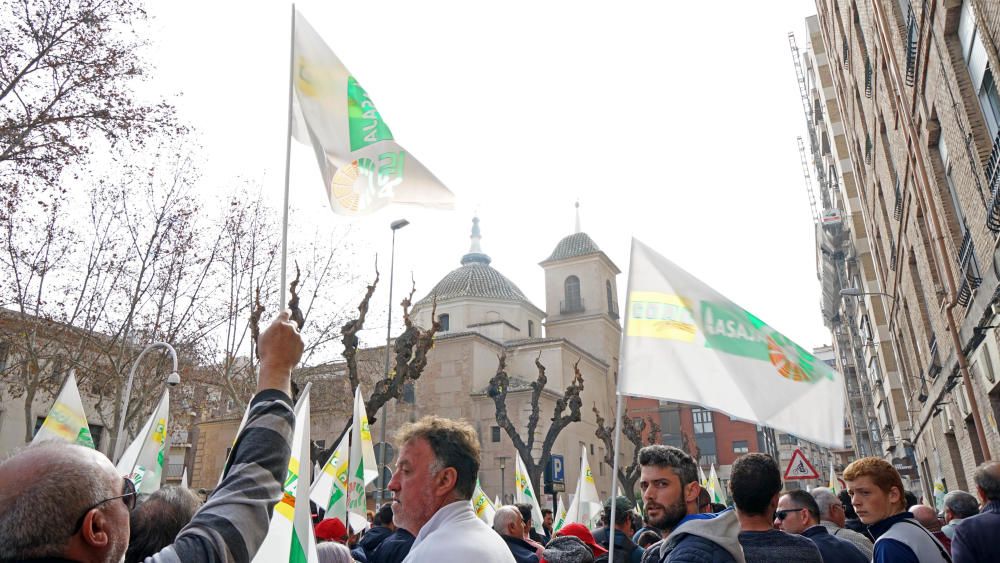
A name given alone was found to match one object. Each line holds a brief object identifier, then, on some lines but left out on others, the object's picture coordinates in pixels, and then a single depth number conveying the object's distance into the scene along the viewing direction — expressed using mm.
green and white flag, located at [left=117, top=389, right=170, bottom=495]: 8164
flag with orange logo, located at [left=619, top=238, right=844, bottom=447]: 4074
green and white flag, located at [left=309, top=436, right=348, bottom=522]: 8258
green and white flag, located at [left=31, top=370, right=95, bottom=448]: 7324
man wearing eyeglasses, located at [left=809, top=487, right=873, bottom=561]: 5191
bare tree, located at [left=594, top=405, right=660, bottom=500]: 27819
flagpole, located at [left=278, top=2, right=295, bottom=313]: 3527
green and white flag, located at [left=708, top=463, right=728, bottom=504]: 16175
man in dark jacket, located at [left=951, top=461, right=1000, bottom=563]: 4312
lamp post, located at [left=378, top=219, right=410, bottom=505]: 23589
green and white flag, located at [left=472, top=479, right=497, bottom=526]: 9784
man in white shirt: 2559
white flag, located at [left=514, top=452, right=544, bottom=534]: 13898
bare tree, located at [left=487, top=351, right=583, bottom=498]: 24784
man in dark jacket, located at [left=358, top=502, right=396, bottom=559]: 6570
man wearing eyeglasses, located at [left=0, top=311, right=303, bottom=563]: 1533
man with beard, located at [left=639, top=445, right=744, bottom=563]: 3627
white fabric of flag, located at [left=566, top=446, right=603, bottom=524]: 13828
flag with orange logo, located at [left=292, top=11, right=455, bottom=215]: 4906
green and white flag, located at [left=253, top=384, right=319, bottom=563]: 3428
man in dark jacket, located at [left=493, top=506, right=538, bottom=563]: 5348
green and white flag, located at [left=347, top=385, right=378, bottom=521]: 8797
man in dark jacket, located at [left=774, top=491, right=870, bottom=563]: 4316
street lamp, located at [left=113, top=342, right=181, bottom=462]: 17177
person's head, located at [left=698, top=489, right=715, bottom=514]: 4990
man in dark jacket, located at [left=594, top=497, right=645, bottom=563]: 5582
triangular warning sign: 14195
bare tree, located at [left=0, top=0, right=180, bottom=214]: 11273
